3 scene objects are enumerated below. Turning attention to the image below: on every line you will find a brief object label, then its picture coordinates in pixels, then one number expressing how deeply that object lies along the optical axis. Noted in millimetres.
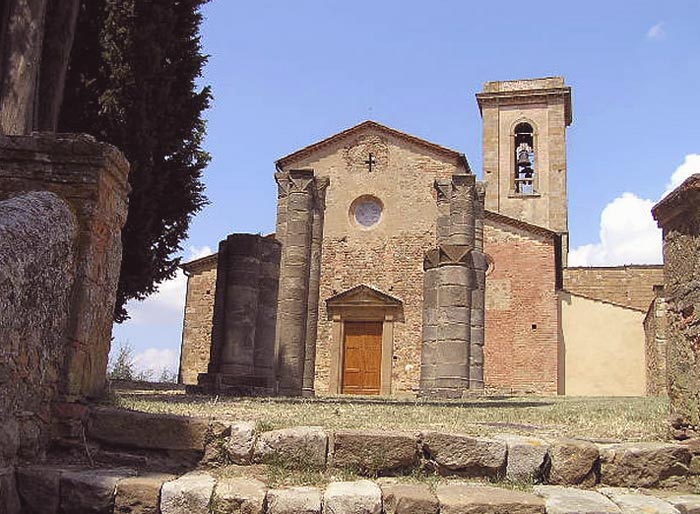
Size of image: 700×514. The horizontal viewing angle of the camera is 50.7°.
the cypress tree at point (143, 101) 11453
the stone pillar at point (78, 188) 4539
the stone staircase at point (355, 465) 3777
